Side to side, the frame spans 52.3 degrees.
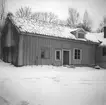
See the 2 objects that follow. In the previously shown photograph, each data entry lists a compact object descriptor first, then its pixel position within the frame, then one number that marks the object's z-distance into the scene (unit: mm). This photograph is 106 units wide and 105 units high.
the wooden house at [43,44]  10891
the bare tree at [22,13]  20281
